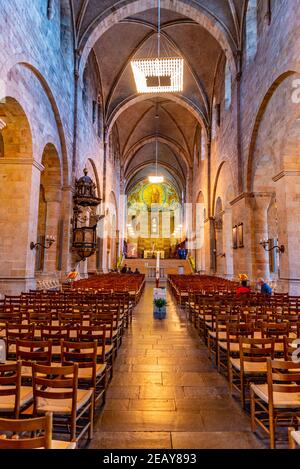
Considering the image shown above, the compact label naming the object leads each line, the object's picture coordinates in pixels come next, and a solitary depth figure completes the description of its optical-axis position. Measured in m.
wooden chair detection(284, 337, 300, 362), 3.53
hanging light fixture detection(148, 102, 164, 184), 27.30
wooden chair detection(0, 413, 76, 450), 1.57
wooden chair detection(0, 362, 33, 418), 2.56
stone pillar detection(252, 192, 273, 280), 13.00
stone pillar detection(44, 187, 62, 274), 13.31
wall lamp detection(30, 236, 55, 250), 10.02
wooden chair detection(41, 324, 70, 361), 3.95
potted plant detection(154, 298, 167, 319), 9.16
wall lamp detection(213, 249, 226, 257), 18.03
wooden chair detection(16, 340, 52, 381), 3.16
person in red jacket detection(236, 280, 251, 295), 8.33
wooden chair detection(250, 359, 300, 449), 2.62
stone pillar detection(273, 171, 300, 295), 9.53
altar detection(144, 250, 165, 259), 41.72
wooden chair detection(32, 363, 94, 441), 2.52
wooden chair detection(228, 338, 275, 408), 3.45
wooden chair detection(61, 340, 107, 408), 3.07
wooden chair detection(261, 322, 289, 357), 4.22
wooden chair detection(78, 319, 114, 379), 4.04
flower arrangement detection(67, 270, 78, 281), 12.20
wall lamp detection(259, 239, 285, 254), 12.45
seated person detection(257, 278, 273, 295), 8.69
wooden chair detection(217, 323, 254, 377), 4.21
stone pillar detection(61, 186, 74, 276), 13.54
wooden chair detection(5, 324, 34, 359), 3.97
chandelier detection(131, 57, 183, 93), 11.90
